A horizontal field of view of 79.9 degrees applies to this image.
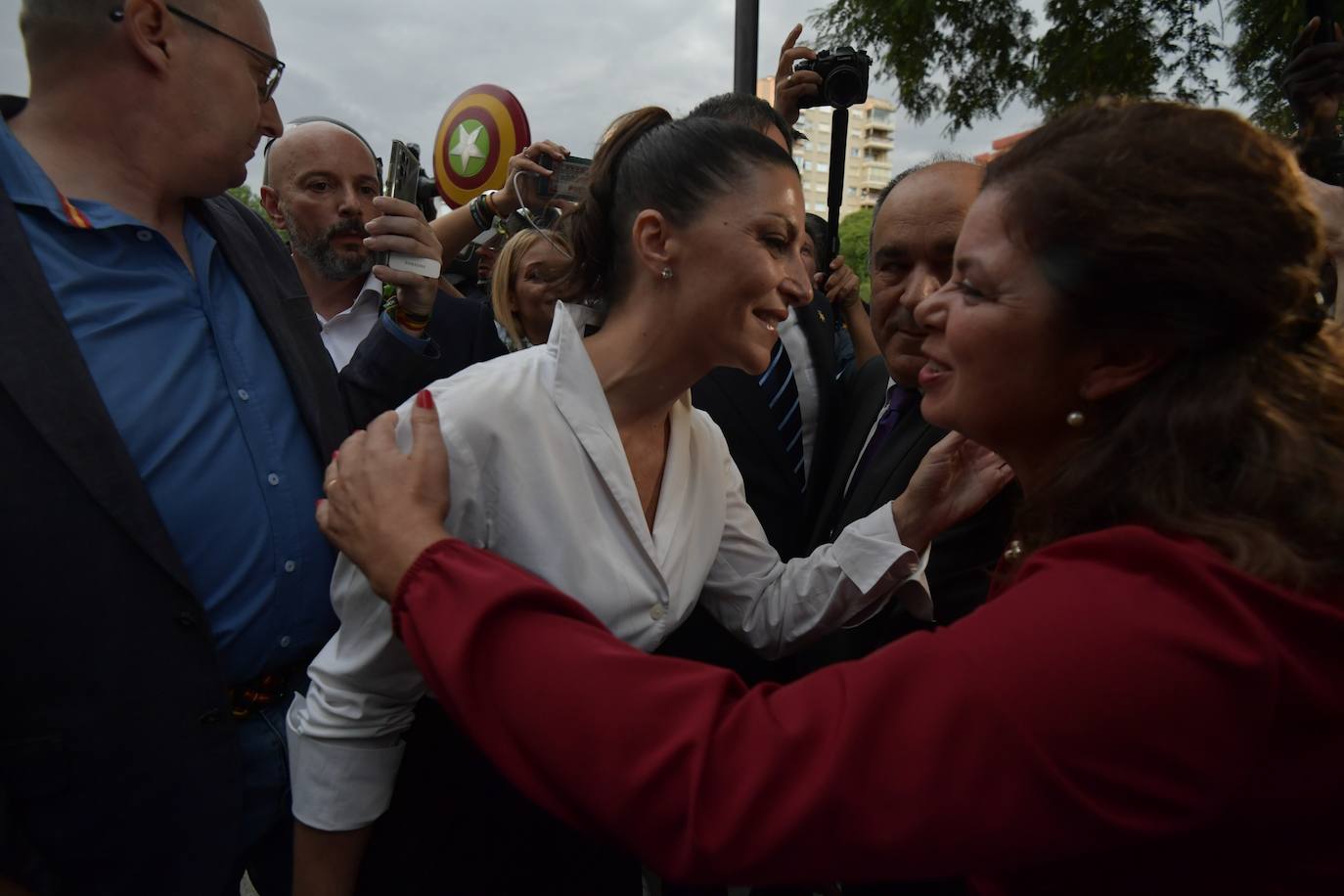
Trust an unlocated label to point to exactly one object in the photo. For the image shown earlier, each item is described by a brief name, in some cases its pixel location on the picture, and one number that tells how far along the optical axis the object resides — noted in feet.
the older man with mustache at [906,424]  6.40
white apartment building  323.37
